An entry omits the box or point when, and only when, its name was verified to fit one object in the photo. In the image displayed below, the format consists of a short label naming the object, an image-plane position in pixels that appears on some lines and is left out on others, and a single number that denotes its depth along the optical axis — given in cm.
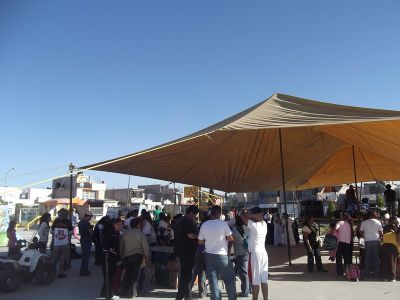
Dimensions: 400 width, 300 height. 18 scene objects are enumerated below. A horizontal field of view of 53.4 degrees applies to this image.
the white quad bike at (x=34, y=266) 817
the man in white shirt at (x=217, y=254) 569
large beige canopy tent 828
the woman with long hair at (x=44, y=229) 1038
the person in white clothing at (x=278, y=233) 1602
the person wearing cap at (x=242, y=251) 698
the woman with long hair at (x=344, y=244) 866
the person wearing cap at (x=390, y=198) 1683
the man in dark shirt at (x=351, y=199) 1633
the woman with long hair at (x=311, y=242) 913
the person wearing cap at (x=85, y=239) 951
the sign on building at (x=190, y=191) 3746
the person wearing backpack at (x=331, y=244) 911
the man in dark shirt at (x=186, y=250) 632
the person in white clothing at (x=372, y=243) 845
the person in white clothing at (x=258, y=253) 574
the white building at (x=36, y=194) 7006
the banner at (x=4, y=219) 1934
